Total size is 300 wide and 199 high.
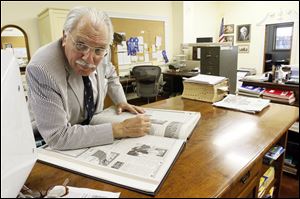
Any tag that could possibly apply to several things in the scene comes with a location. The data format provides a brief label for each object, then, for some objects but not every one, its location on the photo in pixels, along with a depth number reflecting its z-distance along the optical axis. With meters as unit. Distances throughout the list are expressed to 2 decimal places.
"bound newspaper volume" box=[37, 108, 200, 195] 0.59
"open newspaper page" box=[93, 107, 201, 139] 0.85
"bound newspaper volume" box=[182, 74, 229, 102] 1.39
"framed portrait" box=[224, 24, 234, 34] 5.86
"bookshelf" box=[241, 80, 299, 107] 2.04
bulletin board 4.33
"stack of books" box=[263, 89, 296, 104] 1.99
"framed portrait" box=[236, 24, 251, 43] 5.51
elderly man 0.78
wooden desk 0.57
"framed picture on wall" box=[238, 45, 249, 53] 5.62
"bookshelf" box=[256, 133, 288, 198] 1.26
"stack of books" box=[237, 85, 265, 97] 2.16
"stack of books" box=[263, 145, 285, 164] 1.08
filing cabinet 3.53
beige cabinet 3.00
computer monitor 0.45
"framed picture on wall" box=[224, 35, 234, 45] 5.86
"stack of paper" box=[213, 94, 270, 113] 1.19
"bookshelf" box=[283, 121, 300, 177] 2.01
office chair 3.83
